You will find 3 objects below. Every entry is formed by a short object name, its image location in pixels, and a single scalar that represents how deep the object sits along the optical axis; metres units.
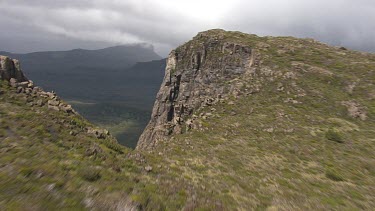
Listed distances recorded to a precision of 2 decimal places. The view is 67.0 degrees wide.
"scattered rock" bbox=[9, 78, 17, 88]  26.51
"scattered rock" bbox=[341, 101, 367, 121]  49.30
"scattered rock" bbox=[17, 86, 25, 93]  26.30
